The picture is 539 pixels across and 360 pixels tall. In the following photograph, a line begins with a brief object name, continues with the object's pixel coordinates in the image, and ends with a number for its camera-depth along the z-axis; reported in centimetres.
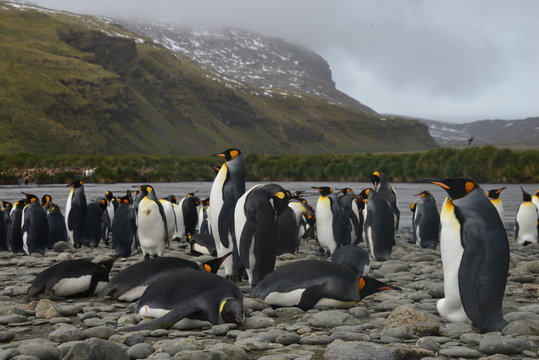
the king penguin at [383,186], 1019
